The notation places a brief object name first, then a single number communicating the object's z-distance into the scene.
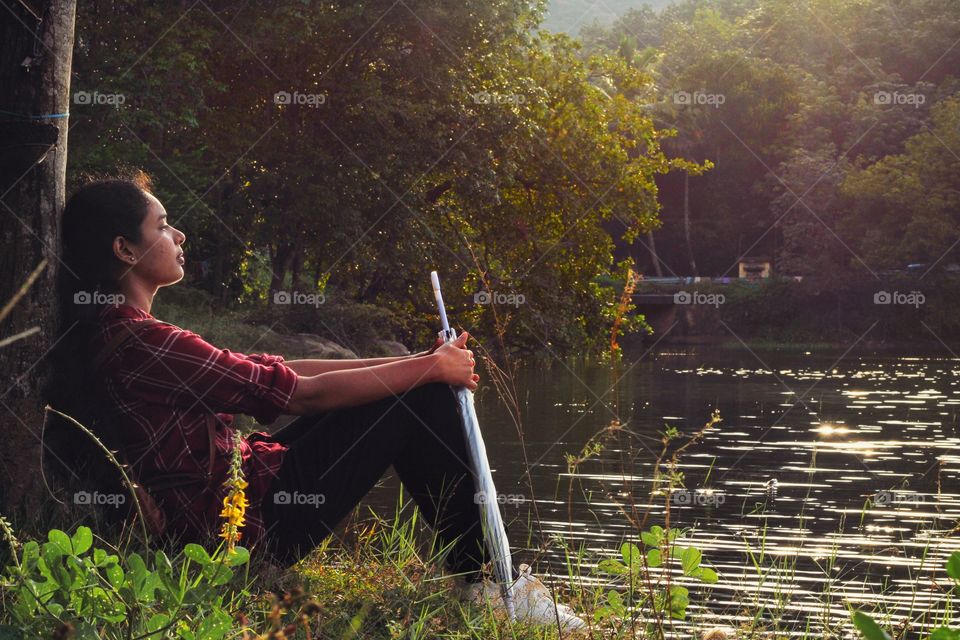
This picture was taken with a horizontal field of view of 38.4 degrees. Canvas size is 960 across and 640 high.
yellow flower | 2.38
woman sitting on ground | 3.21
